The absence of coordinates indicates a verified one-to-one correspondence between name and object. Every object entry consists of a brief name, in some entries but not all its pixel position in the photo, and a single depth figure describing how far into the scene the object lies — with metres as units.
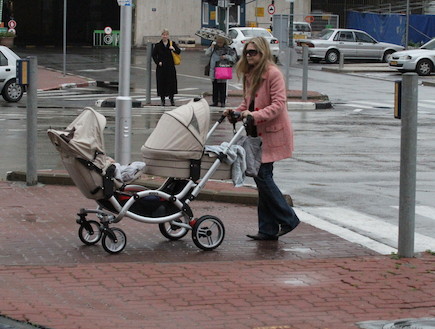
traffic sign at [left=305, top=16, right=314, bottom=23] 58.29
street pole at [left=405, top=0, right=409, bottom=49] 48.09
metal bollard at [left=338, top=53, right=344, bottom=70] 42.28
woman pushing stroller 9.03
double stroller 8.45
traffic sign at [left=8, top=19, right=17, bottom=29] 44.44
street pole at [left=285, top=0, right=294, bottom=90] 28.40
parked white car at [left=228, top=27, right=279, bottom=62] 46.47
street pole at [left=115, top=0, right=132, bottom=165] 12.12
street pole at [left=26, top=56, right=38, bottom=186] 11.88
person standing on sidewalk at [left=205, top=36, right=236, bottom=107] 25.26
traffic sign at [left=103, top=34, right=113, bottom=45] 57.10
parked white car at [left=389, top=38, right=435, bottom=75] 40.41
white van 52.31
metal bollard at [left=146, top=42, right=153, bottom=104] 26.52
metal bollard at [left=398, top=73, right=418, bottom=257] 8.27
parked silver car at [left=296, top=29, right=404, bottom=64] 47.16
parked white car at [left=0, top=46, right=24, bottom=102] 25.86
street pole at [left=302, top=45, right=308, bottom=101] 26.98
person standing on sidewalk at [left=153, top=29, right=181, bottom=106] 25.89
